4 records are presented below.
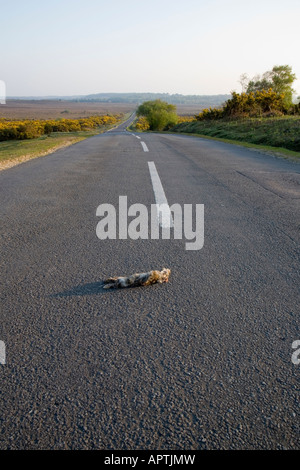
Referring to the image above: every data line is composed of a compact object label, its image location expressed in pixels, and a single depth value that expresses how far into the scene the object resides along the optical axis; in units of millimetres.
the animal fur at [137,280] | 2934
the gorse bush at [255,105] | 29375
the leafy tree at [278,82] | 47875
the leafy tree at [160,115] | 69375
